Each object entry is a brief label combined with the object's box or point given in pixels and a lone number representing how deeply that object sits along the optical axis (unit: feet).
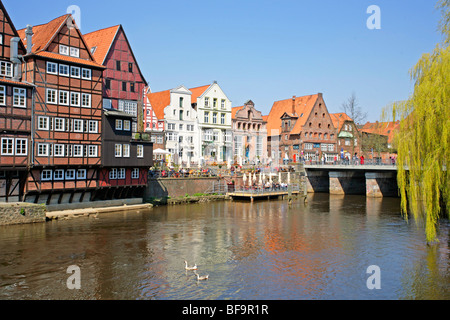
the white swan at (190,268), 70.79
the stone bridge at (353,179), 193.67
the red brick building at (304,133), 271.08
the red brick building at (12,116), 110.73
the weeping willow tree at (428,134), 68.69
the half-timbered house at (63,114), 117.91
